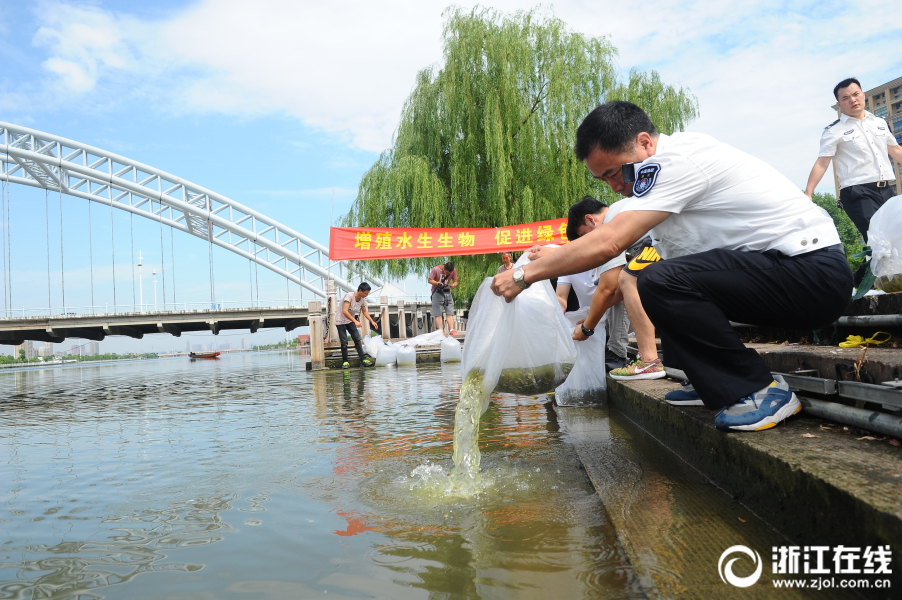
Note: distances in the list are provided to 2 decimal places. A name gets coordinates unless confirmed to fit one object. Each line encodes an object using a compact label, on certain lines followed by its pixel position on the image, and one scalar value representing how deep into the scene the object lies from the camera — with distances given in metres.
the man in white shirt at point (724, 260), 1.82
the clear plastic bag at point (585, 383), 3.91
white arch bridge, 45.56
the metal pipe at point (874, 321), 2.23
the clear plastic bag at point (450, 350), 11.34
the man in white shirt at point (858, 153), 4.02
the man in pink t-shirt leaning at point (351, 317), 10.91
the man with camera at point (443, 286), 11.85
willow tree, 13.55
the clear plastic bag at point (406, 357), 11.16
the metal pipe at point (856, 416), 1.37
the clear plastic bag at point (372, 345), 11.91
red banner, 12.37
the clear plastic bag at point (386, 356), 11.38
